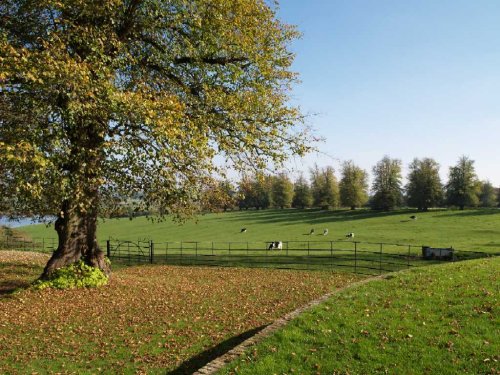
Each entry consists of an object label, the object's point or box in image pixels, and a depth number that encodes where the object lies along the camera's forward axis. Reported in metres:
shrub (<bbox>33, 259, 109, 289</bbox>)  16.70
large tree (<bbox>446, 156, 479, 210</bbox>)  89.25
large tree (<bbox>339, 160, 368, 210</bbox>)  102.62
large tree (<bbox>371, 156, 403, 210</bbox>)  95.31
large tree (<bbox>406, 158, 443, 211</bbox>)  89.56
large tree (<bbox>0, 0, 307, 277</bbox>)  11.95
